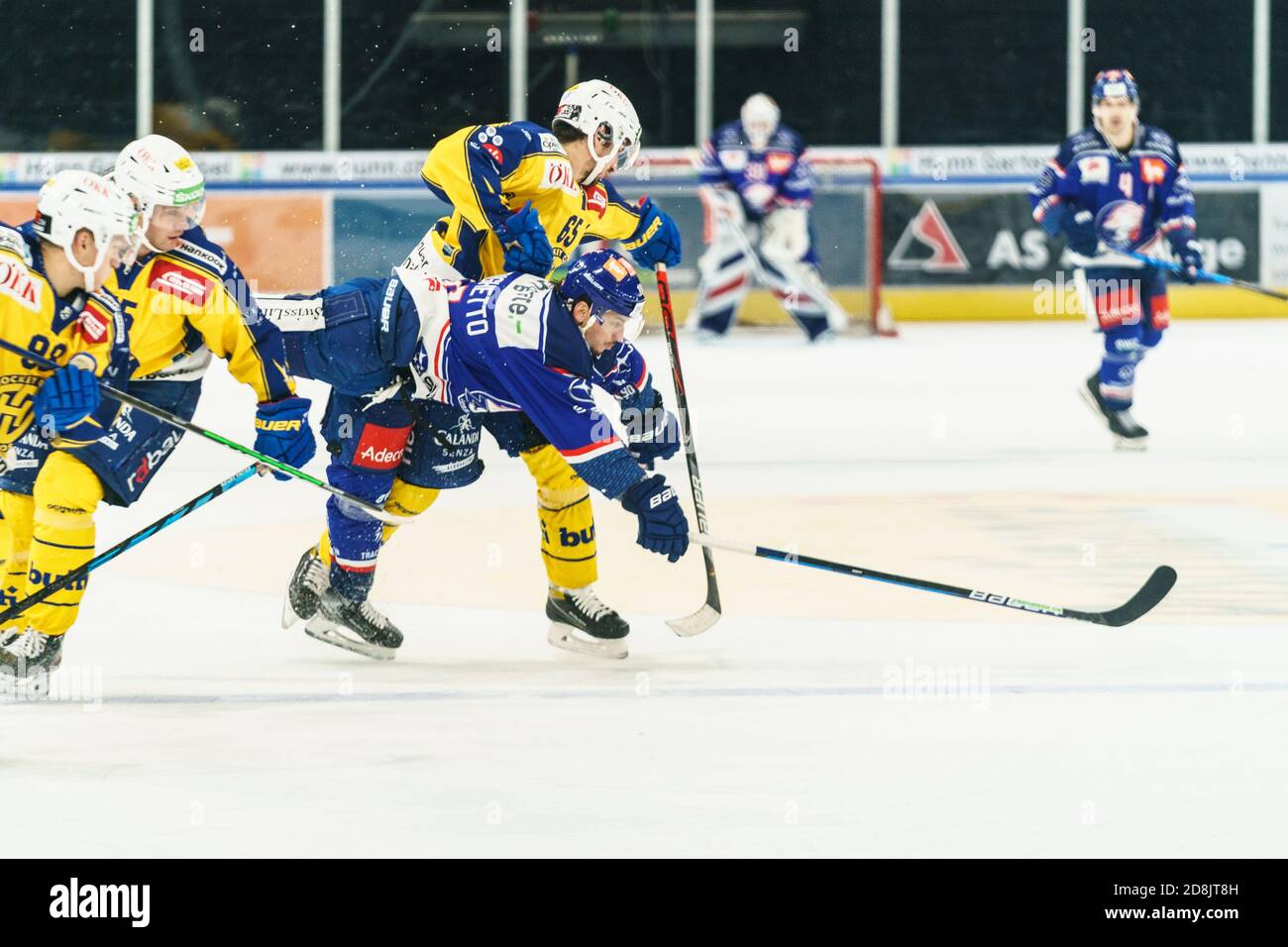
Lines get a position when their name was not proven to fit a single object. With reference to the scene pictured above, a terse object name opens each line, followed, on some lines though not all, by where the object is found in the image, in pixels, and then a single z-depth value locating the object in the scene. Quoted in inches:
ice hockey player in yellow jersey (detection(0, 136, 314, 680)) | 384.8
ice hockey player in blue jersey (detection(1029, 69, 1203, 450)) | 751.7
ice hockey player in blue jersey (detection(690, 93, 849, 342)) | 1130.7
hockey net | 1179.9
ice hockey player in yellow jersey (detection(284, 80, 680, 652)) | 483.2
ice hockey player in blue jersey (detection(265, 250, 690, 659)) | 392.5
